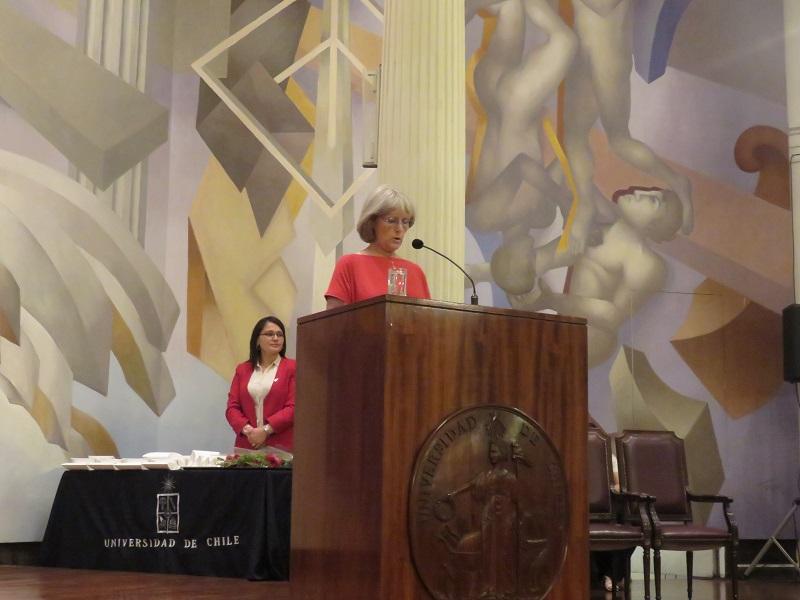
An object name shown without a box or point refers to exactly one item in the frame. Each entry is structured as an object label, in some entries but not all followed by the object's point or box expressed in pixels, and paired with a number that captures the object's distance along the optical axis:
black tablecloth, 5.35
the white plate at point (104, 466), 5.94
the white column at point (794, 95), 7.62
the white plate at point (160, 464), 5.71
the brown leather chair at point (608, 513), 5.27
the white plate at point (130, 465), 5.80
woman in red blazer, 5.98
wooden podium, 2.61
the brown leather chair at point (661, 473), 6.14
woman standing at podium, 3.36
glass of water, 3.07
